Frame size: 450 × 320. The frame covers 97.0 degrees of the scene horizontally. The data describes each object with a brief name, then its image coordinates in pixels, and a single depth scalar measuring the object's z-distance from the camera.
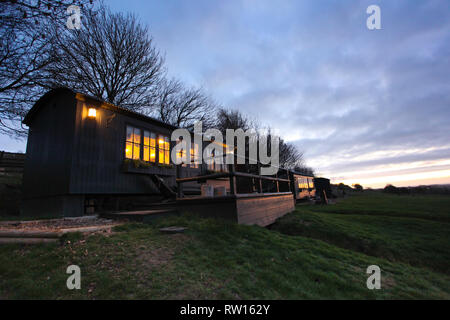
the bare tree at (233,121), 22.94
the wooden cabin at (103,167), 6.35
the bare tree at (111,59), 11.41
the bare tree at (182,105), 18.67
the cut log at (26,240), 3.70
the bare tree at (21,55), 3.99
